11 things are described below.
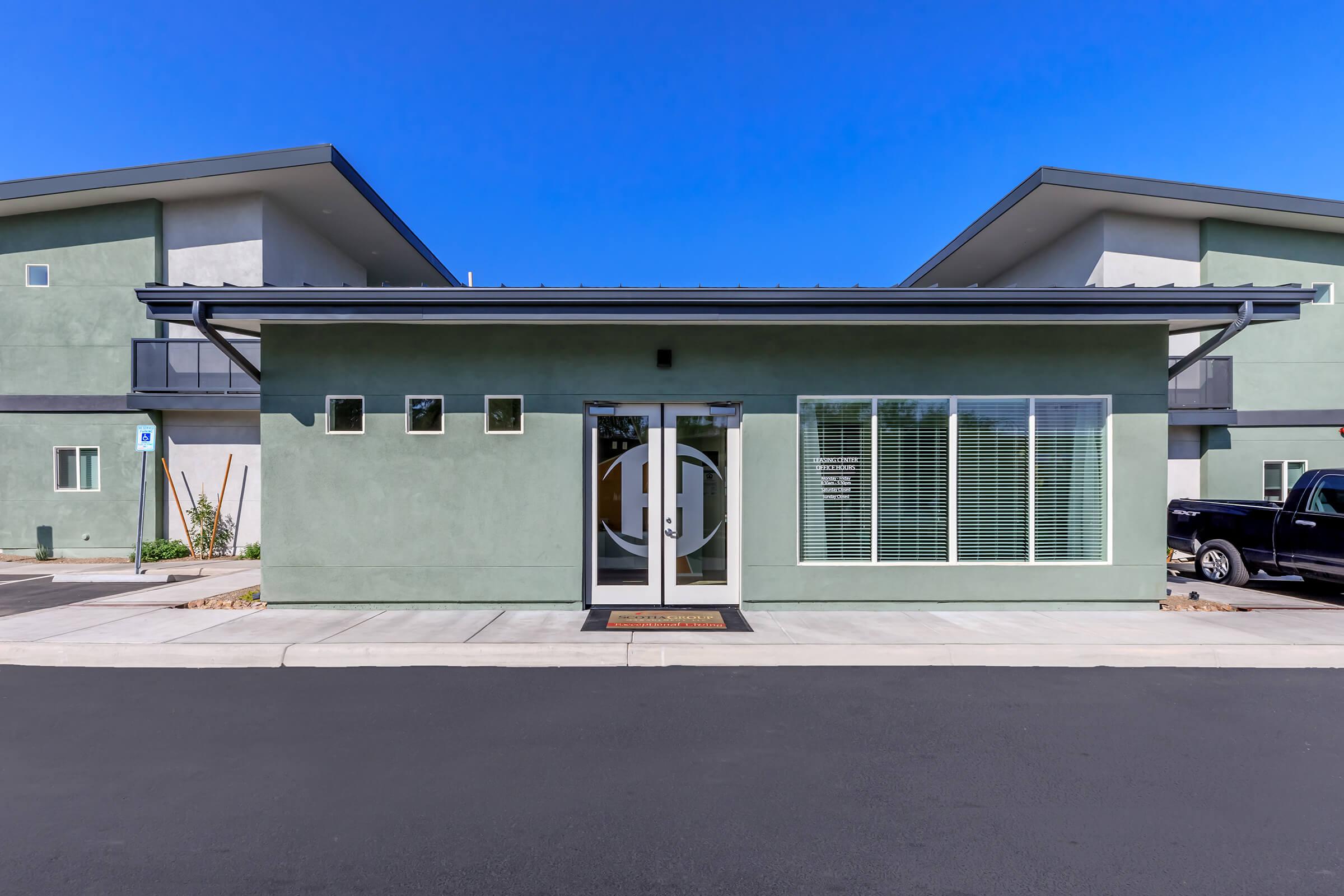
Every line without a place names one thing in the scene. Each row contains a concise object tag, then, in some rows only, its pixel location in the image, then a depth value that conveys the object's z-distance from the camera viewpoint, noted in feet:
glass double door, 30.50
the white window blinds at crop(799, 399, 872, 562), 30.30
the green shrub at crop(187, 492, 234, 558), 51.06
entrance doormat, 26.58
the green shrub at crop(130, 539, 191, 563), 49.24
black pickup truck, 34.27
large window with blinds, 30.35
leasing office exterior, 30.12
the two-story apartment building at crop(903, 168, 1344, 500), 51.62
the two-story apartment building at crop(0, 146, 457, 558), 50.85
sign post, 38.01
